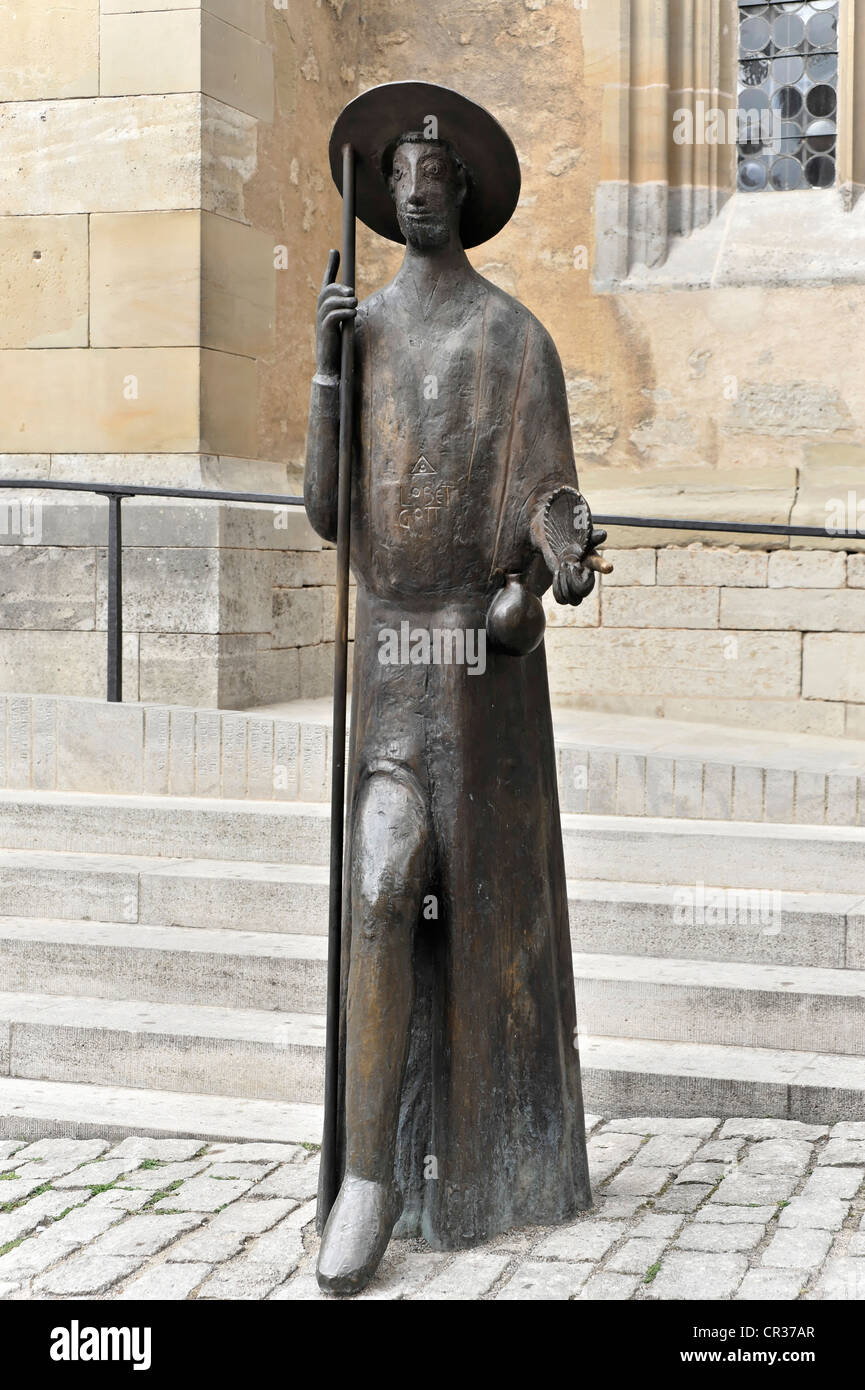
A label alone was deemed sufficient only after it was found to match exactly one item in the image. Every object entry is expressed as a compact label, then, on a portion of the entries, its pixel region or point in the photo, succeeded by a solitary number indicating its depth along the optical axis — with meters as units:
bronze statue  3.52
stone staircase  4.65
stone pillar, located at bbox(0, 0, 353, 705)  7.86
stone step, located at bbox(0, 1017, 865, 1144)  4.43
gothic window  9.61
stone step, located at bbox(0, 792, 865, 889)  5.58
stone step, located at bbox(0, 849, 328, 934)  5.50
